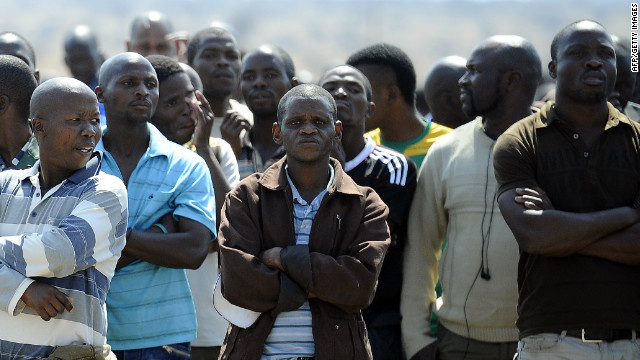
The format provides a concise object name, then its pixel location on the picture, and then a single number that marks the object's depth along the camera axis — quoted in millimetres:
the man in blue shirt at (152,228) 11086
